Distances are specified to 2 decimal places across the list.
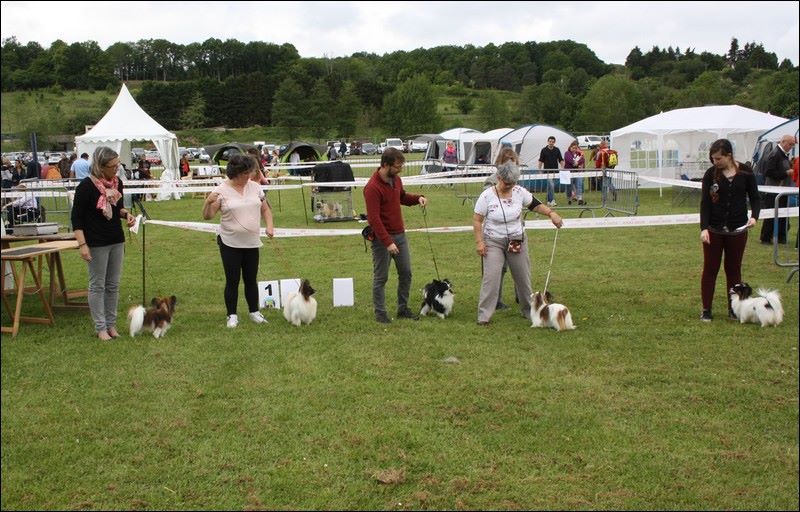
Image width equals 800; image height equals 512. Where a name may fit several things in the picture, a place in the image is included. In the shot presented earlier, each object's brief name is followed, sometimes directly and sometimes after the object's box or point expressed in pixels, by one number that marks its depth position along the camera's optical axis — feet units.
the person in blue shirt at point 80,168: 58.39
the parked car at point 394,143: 155.18
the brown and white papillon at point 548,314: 21.58
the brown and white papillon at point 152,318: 21.27
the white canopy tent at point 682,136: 64.54
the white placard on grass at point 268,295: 25.27
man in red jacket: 21.86
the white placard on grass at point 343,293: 25.46
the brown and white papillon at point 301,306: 22.44
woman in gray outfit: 21.98
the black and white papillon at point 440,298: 23.41
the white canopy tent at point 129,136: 65.05
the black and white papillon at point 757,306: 20.44
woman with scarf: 19.70
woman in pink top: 21.29
